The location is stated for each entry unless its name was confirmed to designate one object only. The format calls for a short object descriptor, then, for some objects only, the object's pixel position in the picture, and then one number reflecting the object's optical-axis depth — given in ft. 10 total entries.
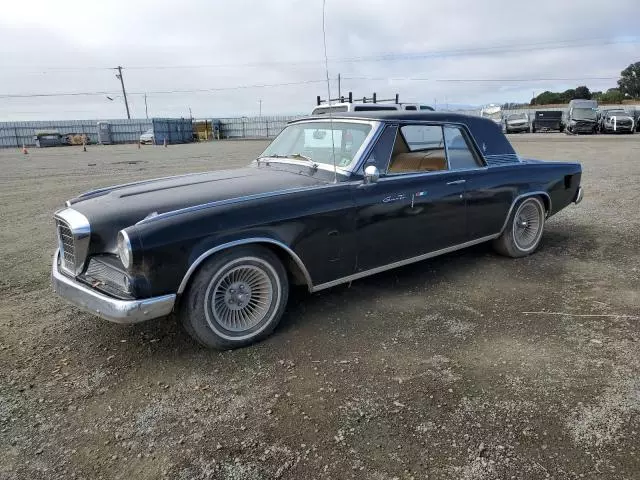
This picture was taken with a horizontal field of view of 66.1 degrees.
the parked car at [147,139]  126.52
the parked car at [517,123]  112.78
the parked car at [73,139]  135.13
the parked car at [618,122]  92.89
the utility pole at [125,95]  197.67
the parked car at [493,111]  130.47
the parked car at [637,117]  100.05
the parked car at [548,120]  108.78
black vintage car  10.10
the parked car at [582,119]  96.89
